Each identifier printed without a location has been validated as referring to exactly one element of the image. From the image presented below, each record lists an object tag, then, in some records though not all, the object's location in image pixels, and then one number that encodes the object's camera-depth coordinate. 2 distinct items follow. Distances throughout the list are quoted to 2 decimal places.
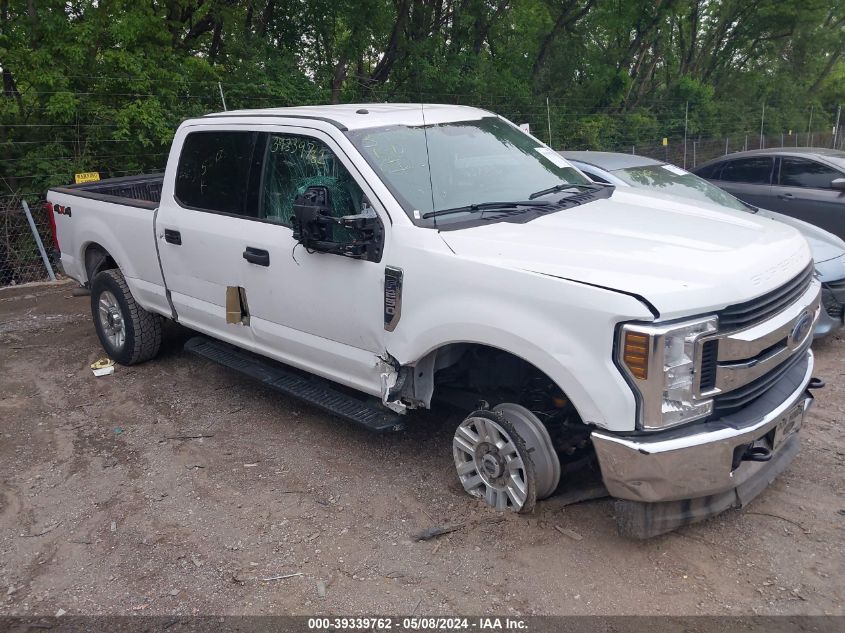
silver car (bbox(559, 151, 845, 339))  6.07
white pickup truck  3.22
